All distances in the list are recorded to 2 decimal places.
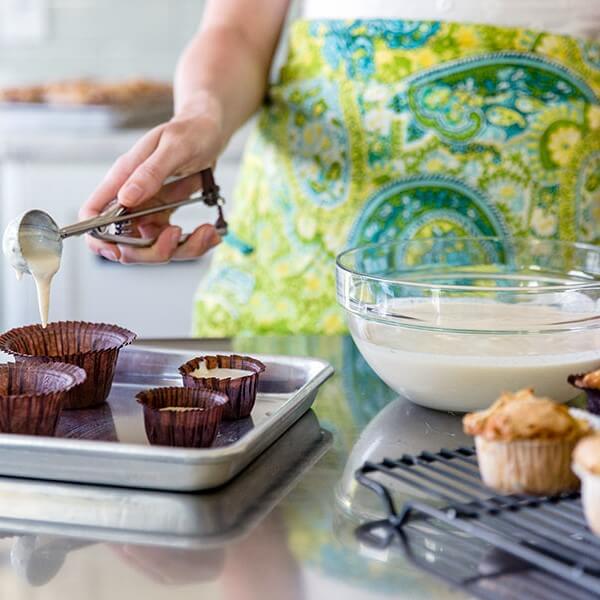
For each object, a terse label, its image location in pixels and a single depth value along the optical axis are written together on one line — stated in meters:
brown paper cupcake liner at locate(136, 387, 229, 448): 0.82
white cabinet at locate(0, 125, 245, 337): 2.19
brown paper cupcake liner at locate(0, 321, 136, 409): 0.91
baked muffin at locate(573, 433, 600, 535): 0.69
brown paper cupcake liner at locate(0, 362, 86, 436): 0.82
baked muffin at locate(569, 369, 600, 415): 0.86
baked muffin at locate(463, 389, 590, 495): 0.74
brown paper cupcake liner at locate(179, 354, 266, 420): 0.89
